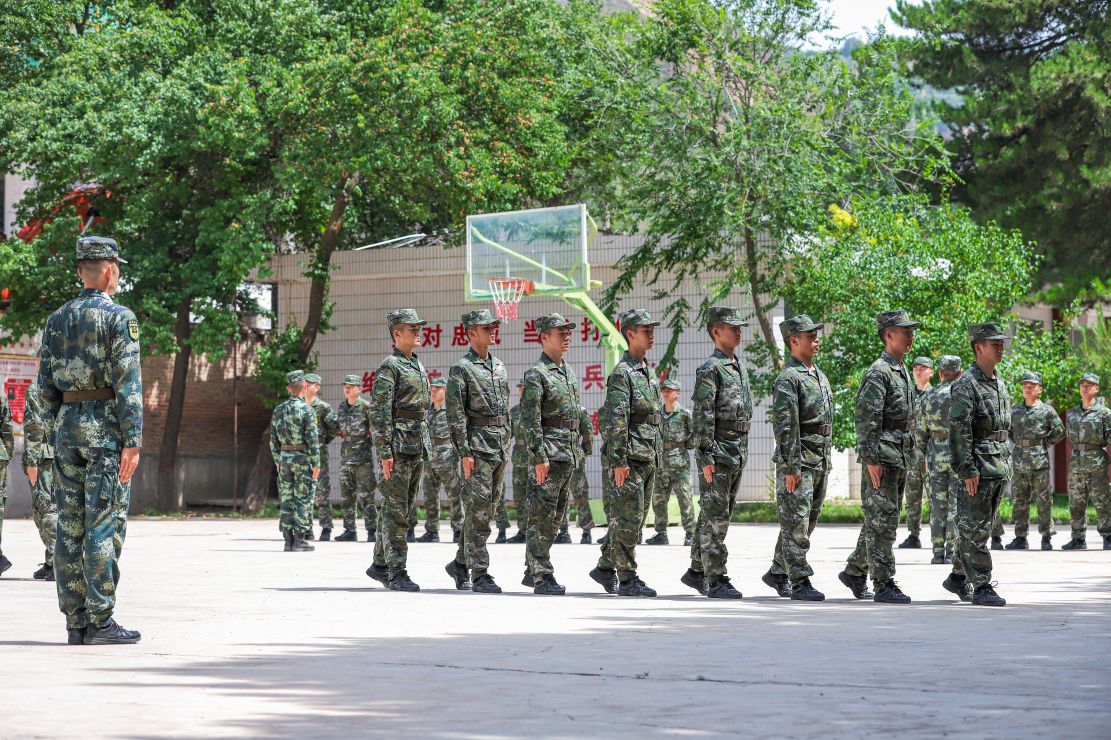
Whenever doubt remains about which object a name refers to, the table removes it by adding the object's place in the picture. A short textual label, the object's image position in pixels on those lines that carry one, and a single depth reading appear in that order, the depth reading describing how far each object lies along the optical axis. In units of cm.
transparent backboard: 2706
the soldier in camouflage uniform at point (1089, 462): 1959
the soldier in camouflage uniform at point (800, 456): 1183
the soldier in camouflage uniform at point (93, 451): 895
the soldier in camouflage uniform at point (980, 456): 1129
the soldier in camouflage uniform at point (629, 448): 1219
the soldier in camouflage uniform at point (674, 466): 2170
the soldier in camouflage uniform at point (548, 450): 1245
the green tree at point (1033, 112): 3309
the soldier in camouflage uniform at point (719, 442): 1203
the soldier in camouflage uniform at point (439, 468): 1875
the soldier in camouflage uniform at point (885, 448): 1171
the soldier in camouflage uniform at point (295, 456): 1838
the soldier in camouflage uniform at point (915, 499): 1889
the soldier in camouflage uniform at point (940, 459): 1555
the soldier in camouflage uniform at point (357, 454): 2075
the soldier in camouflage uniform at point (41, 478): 1468
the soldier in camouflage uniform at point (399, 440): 1273
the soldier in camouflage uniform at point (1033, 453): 1955
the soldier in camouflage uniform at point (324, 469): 2170
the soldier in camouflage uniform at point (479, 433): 1266
